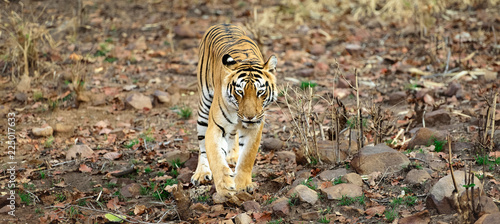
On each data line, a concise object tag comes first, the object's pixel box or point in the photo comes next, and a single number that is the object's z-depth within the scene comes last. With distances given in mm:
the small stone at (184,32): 21344
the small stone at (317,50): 20172
